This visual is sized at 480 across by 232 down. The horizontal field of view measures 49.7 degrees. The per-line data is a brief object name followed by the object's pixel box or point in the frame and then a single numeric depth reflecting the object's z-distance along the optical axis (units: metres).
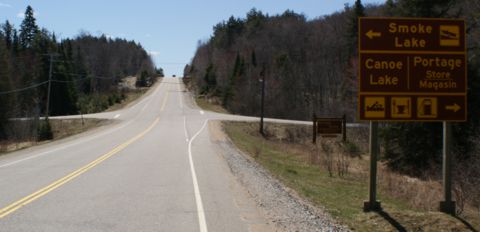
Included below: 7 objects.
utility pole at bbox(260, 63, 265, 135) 49.72
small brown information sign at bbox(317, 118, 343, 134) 41.47
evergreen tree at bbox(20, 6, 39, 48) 133.00
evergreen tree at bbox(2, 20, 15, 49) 130.10
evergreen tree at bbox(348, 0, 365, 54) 74.35
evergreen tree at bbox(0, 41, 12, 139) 64.99
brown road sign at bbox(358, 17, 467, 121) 10.65
